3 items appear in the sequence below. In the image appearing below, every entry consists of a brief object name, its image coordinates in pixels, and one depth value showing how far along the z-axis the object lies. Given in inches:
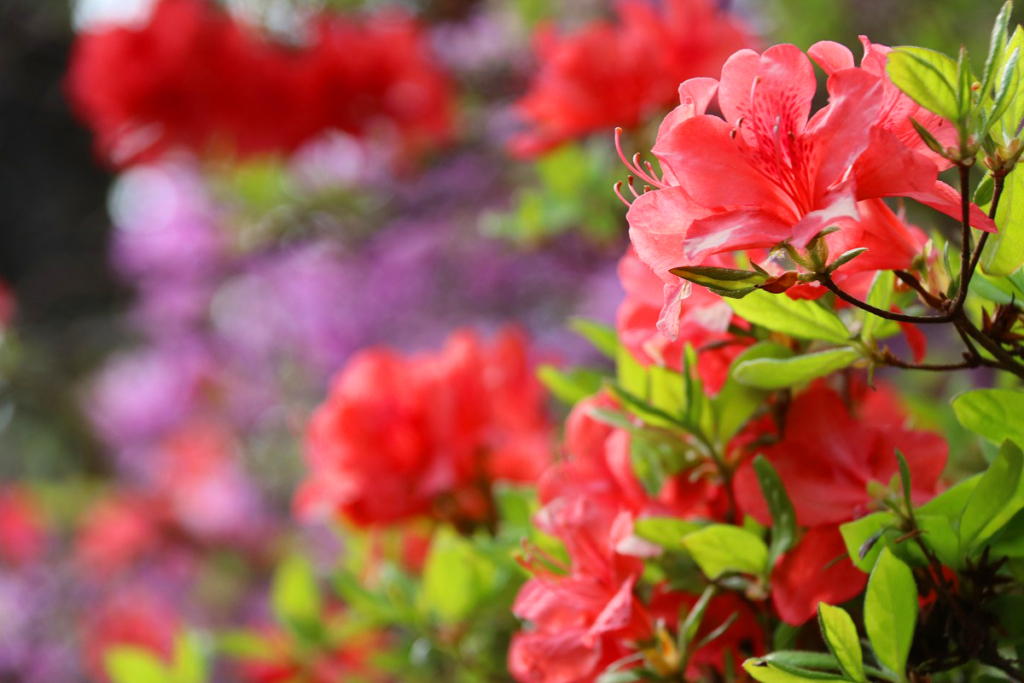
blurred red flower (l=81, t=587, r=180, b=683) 88.9
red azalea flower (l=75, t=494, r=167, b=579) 102.3
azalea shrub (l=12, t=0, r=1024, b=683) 23.5
